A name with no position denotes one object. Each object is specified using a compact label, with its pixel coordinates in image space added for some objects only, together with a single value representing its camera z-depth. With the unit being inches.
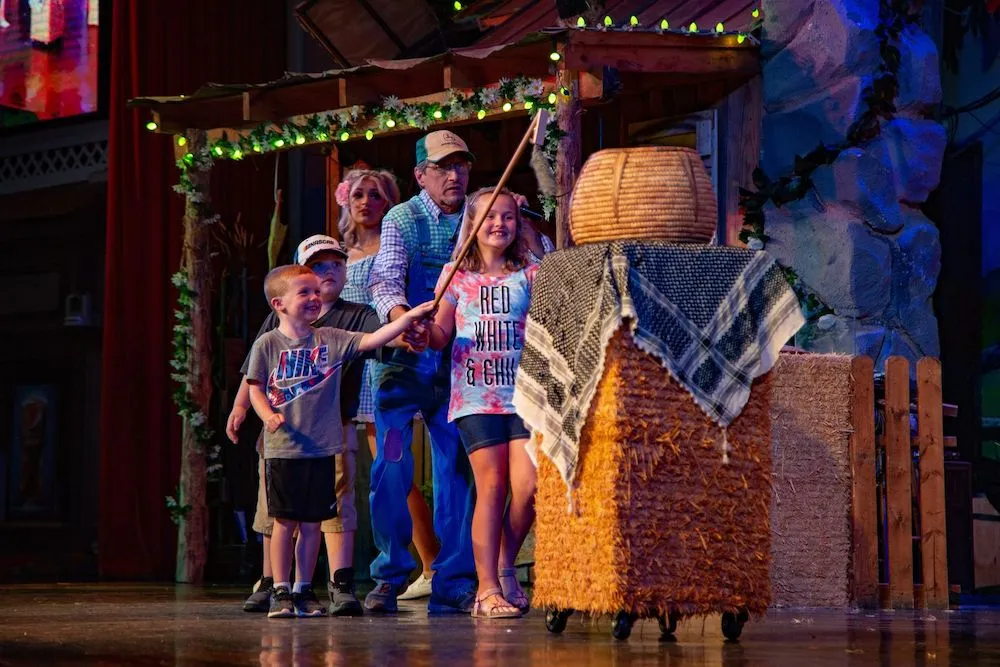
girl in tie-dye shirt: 405.3
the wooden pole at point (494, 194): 387.5
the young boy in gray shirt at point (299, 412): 408.7
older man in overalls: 447.1
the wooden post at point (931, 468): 501.7
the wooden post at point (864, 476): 490.0
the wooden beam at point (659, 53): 583.5
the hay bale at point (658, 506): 317.7
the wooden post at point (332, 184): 809.5
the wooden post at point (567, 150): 580.4
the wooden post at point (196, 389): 708.7
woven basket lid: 337.5
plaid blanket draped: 323.7
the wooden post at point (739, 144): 682.2
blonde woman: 505.1
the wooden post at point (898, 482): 495.2
